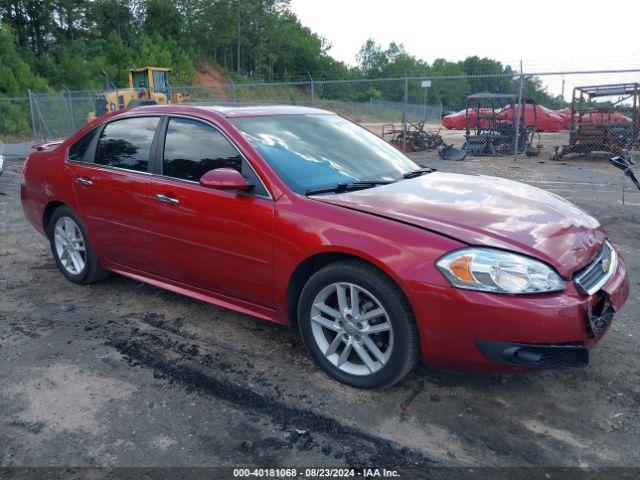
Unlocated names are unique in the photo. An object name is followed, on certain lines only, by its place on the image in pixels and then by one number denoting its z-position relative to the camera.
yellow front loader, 22.52
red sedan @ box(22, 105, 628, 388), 2.66
